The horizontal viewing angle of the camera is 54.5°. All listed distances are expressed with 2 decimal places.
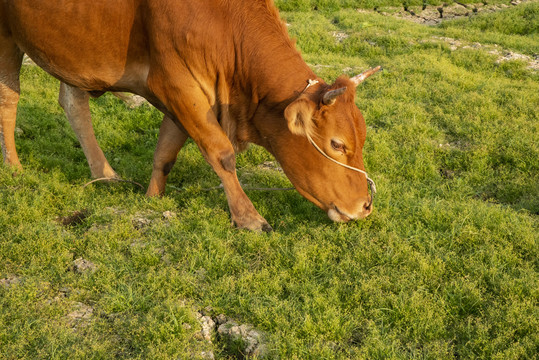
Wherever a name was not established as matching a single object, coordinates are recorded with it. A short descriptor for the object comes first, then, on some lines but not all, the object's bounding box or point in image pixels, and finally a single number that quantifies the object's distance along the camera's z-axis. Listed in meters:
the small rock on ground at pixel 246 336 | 3.21
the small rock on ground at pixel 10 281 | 3.73
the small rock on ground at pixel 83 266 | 3.96
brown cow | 4.32
